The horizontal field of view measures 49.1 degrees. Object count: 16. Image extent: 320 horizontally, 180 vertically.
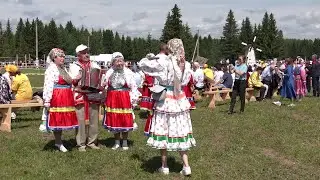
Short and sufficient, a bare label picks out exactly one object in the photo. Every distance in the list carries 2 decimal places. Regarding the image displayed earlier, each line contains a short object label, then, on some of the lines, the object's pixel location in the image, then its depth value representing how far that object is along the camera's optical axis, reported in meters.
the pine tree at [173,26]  59.35
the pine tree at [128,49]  85.90
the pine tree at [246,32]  85.58
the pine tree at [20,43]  71.80
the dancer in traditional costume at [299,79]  13.76
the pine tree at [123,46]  87.29
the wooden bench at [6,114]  8.39
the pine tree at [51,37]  72.90
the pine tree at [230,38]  76.84
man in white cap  6.46
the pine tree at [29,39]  72.28
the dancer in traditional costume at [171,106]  5.16
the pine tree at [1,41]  70.17
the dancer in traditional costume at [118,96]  6.67
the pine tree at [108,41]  99.41
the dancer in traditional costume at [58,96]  6.27
